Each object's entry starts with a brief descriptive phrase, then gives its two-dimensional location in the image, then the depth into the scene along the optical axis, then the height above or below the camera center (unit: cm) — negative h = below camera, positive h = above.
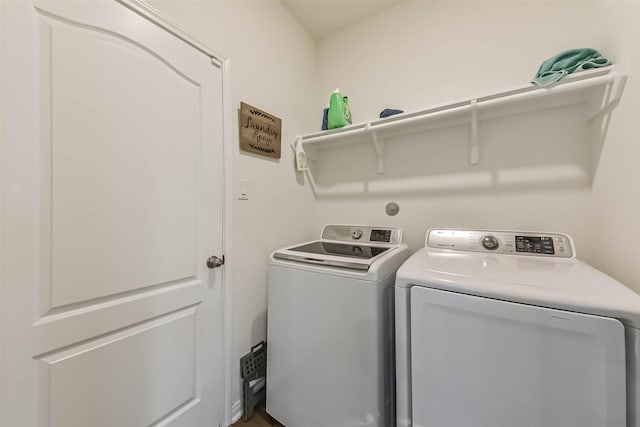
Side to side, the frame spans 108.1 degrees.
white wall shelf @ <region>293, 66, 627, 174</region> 103 +60
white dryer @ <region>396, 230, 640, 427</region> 64 -42
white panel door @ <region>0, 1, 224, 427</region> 72 -1
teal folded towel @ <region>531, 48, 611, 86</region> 105 +70
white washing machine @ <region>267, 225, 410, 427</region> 105 -61
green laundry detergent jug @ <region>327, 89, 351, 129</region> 169 +77
